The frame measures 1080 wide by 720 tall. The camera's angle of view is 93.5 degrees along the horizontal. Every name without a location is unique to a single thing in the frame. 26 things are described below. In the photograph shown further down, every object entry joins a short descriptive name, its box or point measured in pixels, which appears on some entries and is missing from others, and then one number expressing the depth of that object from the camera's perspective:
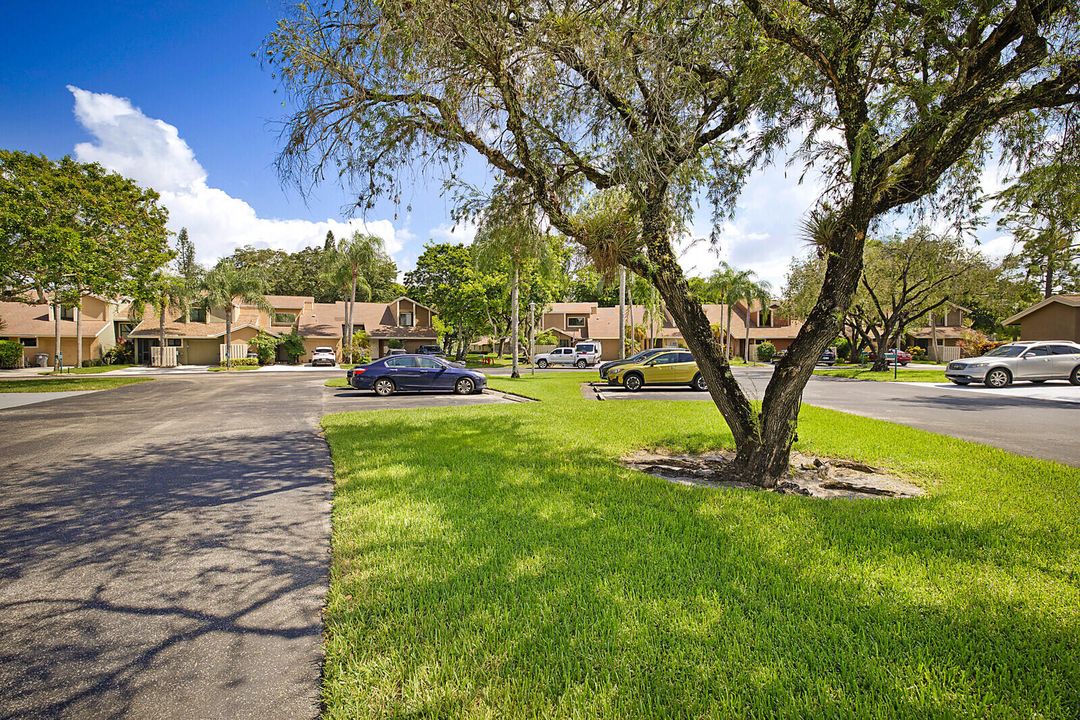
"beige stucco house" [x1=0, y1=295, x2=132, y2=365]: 40.75
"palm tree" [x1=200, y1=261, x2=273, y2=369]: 42.03
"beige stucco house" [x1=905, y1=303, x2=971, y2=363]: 50.66
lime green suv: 19.70
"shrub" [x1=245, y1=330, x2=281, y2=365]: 45.41
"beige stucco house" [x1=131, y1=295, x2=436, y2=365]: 45.72
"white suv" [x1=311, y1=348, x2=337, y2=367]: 42.88
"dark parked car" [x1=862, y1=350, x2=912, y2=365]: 44.19
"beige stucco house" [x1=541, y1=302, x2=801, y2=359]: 55.59
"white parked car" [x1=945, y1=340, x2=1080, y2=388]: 19.72
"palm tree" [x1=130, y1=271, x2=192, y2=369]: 22.70
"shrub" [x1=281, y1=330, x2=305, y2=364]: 47.66
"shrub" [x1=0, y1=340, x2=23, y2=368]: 37.66
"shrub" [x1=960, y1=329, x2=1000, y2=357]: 39.34
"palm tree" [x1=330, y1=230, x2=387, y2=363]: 45.75
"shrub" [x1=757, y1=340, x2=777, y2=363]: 54.03
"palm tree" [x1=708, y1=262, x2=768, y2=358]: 48.38
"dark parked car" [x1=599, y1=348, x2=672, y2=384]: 20.67
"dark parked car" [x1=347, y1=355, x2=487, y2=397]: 18.05
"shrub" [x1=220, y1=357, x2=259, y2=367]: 43.34
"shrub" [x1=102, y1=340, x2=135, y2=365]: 43.47
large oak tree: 5.91
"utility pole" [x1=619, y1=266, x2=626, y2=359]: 27.97
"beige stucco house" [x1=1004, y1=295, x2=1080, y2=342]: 27.80
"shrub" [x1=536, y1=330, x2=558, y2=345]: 49.07
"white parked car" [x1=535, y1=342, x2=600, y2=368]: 40.31
